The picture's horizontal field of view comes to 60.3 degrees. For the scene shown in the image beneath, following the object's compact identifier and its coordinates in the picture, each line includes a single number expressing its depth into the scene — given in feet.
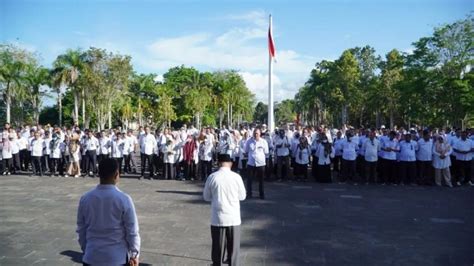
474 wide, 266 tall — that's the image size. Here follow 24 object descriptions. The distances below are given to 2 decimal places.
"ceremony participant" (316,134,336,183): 45.96
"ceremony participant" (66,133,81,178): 50.93
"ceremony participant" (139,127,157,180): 50.98
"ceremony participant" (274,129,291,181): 47.80
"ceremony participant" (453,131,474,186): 44.93
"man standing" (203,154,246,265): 17.76
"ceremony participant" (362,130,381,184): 45.91
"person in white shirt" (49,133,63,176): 52.60
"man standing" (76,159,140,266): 12.20
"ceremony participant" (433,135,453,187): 44.21
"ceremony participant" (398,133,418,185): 45.27
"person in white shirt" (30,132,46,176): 52.21
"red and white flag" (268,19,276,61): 59.06
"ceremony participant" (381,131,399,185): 45.75
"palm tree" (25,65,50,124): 129.06
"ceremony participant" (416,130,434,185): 45.37
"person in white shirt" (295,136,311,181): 47.34
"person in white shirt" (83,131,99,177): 51.70
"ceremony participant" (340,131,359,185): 46.34
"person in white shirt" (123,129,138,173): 53.26
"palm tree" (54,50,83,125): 125.90
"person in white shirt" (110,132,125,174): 52.29
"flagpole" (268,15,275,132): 58.93
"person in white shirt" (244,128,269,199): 35.94
